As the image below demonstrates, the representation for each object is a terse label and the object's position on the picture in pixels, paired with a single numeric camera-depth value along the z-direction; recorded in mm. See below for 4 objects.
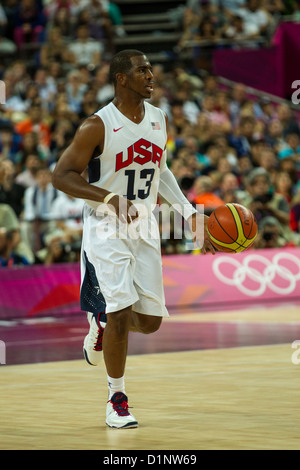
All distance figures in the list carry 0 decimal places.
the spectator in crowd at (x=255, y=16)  22866
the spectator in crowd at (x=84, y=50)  21688
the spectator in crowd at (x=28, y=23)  22719
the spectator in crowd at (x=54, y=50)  21609
